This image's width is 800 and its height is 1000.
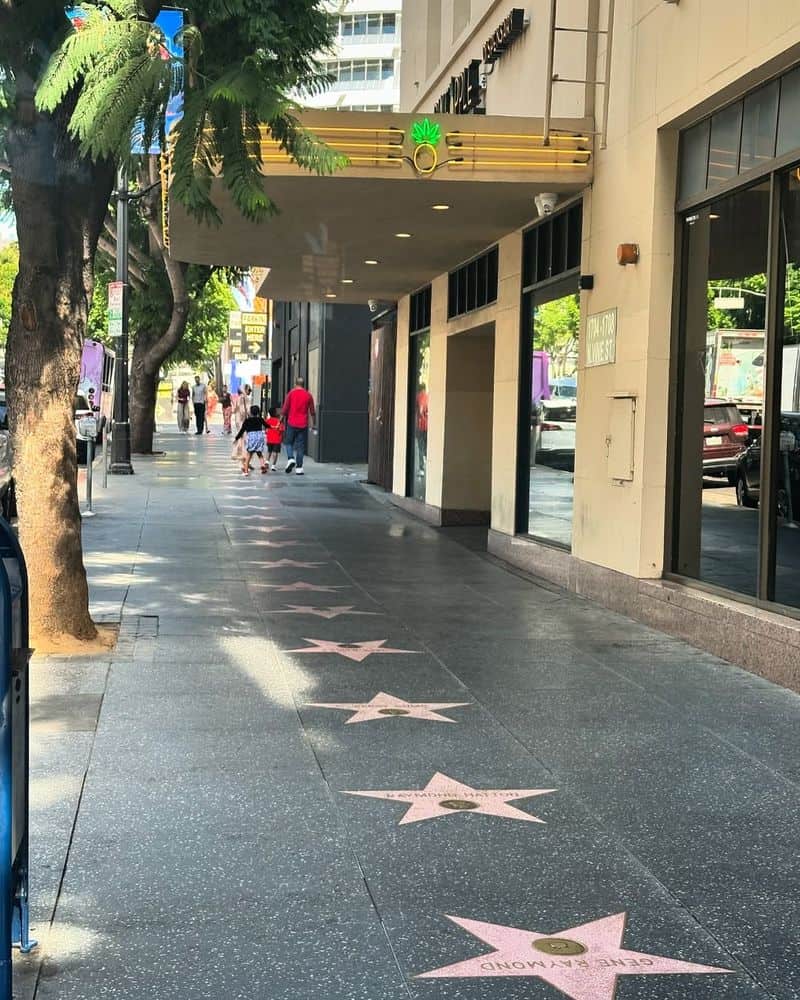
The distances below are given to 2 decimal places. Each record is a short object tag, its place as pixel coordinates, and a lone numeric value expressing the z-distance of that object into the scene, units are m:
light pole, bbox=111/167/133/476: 24.75
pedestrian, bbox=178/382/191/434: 52.00
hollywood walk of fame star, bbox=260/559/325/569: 12.61
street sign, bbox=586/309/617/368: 10.70
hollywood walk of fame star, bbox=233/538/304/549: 14.23
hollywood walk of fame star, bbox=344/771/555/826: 5.03
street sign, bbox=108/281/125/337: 24.55
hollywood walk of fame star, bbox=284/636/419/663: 8.26
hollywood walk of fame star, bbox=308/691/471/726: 6.61
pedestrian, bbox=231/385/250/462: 31.62
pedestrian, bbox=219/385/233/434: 50.85
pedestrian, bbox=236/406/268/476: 25.92
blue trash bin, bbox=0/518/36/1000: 3.01
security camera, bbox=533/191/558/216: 11.81
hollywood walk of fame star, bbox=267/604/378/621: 9.88
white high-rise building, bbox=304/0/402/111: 92.06
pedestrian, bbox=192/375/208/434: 49.53
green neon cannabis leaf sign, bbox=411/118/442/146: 10.93
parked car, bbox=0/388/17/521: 14.59
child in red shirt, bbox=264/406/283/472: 28.03
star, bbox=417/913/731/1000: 3.55
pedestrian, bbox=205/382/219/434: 74.20
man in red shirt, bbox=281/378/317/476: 26.05
